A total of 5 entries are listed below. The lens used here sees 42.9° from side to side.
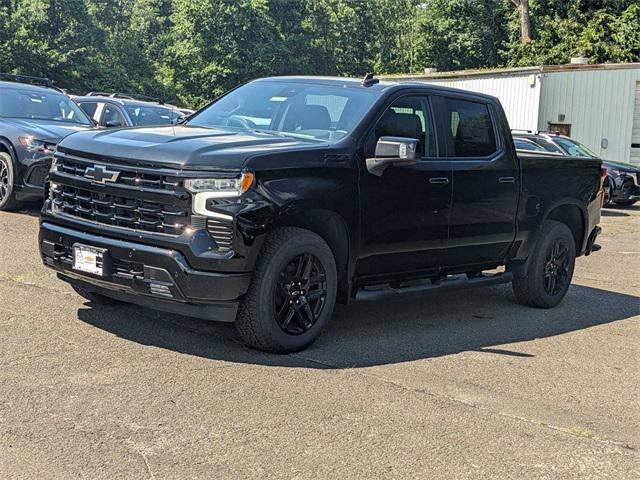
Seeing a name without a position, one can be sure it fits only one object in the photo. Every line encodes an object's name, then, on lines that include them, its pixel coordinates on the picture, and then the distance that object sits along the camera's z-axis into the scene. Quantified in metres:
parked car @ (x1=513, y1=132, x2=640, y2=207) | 20.03
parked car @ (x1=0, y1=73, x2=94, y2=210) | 10.27
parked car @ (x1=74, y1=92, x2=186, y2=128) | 13.91
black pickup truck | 5.12
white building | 24.72
